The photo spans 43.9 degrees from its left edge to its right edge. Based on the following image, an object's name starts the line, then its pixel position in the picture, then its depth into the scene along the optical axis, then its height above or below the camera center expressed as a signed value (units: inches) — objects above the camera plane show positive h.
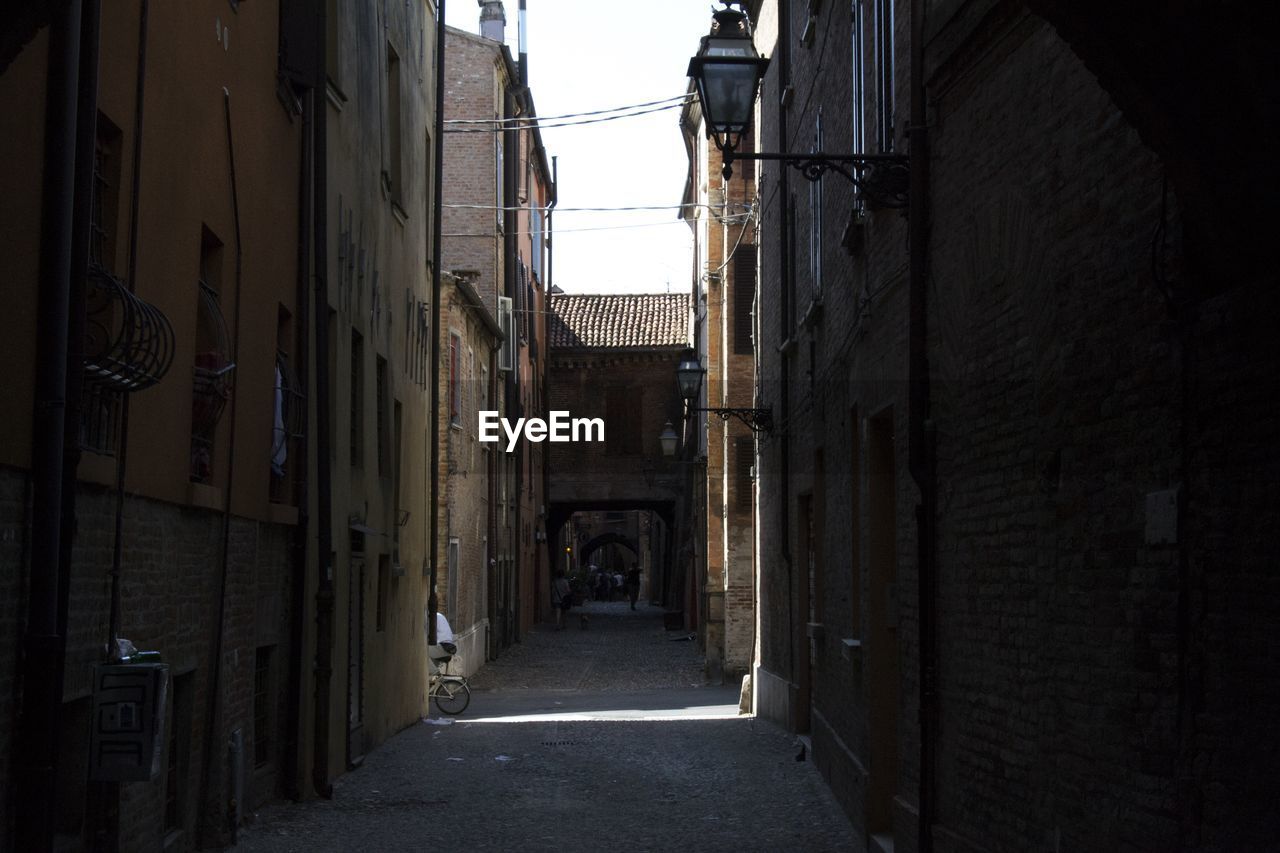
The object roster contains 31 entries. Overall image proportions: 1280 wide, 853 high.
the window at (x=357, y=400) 655.1 +79.3
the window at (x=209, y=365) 397.4 +58.0
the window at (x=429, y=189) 884.0 +228.3
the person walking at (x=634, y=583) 2571.4 +18.9
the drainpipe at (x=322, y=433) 539.0 +54.7
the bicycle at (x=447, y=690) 921.5 -56.8
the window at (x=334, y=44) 576.7 +200.7
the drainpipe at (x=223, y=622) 420.5 -8.1
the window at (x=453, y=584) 1101.3 +6.5
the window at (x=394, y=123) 753.0 +225.5
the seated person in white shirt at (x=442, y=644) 920.3 -29.7
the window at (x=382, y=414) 727.1 +81.6
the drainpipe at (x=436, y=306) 888.3 +160.2
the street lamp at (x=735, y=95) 373.4 +119.2
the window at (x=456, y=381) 1143.1 +154.6
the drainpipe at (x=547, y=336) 1983.3 +325.5
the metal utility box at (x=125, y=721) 289.0 -23.8
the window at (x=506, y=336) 1485.0 +245.8
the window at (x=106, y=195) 319.9 +80.3
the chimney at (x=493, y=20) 1683.1 +607.1
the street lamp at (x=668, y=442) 1268.5 +122.4
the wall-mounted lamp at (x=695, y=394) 837.2 +120.5
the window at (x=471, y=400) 1235.9 +153.1
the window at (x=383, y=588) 735.1 +2.2
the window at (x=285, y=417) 503.8 +56.2
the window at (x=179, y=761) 399.2 -42.7
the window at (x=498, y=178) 1476.4 +388.1
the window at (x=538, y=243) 1895.9 +427.5
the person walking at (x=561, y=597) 2138.7 -4.3
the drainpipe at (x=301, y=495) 521.7 +32.5
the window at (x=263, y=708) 502.9 -36.7
